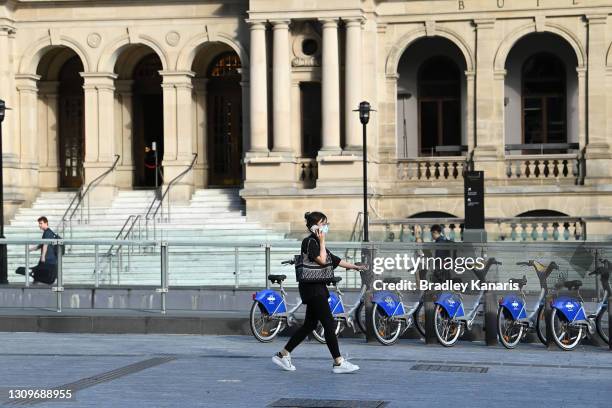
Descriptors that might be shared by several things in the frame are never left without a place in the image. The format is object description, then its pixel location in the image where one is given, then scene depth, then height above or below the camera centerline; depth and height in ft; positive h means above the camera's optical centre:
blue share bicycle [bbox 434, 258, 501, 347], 68.80 -5.71
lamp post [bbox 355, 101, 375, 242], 119.84 +4.65
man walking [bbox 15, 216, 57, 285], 81.56 -3.80
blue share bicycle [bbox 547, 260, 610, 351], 67.10 -5.75
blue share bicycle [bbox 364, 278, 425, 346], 69.41 -5.68
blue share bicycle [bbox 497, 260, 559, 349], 67.82 -5.59
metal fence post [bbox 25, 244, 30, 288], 83.03 -3.79
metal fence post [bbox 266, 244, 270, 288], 78.50 -3.26
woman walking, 56.59 -4.13
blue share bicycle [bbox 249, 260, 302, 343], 71.41 -5.66
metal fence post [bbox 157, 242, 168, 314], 80.28 -3.79
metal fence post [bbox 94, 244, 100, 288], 82.07 -3.80
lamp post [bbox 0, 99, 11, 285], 82.79 -3.93
